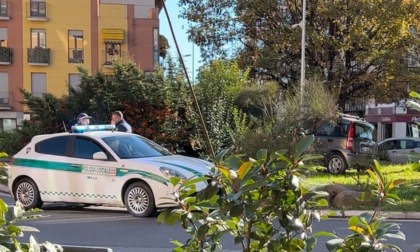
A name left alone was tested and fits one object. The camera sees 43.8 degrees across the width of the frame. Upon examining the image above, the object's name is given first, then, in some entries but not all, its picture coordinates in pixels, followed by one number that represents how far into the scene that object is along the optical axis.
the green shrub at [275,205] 2.12
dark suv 16.59
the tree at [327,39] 29.25
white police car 9.48
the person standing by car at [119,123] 12.66
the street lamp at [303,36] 26.75
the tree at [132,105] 18.66
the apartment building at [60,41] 42.69
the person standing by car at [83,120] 12.94
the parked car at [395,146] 26.28
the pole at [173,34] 3.75
